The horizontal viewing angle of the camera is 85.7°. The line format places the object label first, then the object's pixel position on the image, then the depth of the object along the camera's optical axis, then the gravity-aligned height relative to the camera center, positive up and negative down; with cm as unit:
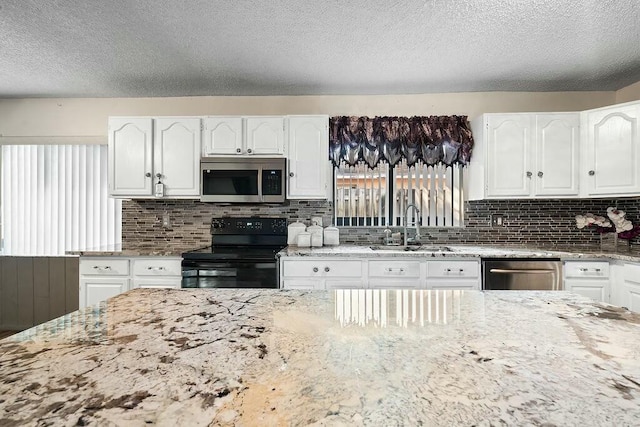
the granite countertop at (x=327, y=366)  53 -31
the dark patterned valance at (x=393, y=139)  344 +72
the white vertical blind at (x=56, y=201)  385 +11
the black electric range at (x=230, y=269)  285 -48
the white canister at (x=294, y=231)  341 -20
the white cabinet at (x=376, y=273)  285 -52
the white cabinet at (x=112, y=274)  302 -56
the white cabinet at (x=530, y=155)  306 +51
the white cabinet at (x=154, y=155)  328 +53
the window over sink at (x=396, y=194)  356 +18
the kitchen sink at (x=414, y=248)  318 -35
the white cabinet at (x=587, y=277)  279 -53
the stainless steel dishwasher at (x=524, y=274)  277 -50
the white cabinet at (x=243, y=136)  324 +71
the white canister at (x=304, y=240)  327 -28
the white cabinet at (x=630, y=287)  258 -57
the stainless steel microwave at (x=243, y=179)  320 +30
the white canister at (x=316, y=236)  328 -24
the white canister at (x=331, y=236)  336 -25
